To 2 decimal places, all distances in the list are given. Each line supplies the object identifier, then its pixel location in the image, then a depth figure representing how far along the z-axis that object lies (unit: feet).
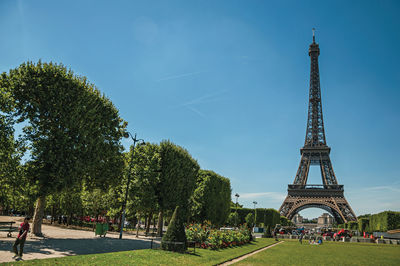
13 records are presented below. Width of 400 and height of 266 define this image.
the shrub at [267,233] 158.64
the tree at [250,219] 245.24
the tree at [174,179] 102.42
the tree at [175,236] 53.36
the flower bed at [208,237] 66.61
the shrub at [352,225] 226.58
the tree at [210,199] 140.56
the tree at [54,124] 61.26
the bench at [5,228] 56.21
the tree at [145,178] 95.20
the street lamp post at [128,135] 83.82
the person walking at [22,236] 36.33
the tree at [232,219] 247.17
